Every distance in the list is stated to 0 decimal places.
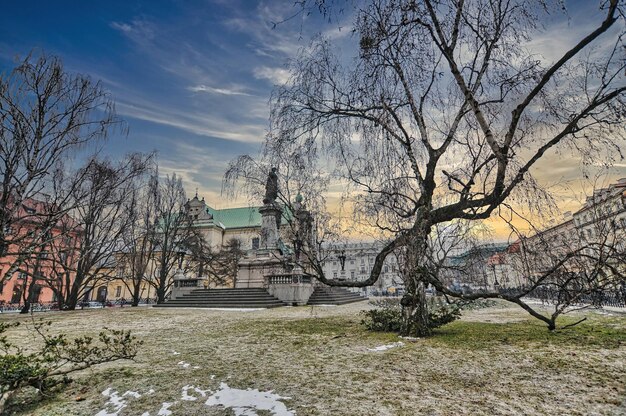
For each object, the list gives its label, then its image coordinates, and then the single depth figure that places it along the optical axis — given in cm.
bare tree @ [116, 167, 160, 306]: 2531
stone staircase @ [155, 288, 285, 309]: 2075
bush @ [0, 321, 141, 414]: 363
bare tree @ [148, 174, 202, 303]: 2698
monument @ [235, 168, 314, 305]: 2255
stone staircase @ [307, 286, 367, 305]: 2348
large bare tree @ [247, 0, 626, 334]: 597
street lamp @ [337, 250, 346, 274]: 2079
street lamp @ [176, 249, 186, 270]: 2563
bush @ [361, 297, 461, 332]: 778
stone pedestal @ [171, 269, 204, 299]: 2631
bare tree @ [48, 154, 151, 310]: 1964
